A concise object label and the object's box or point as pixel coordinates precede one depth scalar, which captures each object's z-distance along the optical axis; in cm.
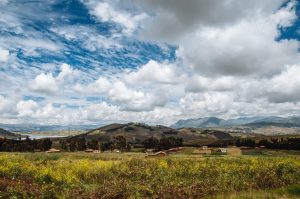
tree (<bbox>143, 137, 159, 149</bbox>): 13646
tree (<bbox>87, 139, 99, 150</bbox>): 13322
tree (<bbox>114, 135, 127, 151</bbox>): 13025
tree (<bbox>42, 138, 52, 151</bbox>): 12969
